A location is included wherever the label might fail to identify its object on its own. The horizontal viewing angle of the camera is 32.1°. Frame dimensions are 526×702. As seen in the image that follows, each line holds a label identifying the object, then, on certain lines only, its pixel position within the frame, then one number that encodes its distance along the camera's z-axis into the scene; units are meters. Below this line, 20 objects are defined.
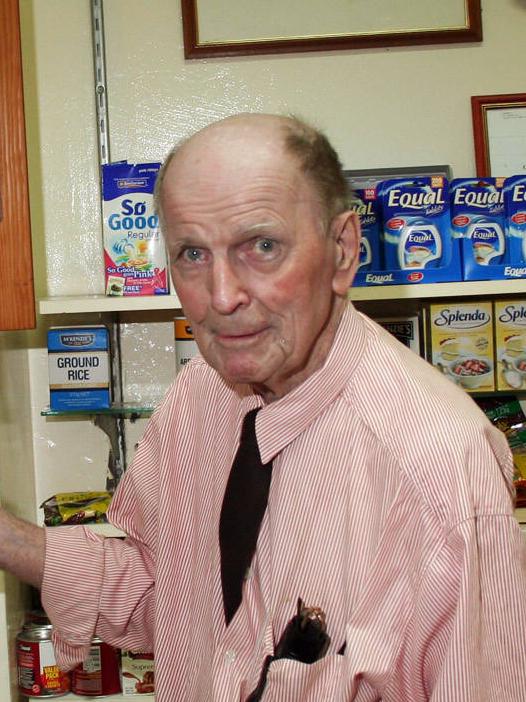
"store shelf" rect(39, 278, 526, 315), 1.85
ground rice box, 1.97
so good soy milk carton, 1.88
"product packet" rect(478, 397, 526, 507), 2.01
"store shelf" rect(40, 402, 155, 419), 1.99
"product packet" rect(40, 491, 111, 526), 1.94
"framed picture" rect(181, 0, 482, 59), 2.07
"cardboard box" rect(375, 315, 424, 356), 1.99
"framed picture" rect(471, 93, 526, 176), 2.09
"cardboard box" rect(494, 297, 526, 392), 1.93
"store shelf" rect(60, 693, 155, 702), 1.97
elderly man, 0.94
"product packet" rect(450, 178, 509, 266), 1.86
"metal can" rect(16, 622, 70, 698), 1.92
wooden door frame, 1.58
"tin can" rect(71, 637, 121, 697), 1.96
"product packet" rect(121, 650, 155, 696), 1.96
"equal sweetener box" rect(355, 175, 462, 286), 1.85
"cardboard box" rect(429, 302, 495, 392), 1.92
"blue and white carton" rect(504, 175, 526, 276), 1.87
